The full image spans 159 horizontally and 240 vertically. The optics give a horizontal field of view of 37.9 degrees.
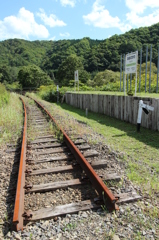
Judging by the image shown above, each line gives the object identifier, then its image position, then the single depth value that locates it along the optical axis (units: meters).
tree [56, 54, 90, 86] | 70.82
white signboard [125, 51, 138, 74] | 10.11
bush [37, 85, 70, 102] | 21.59
